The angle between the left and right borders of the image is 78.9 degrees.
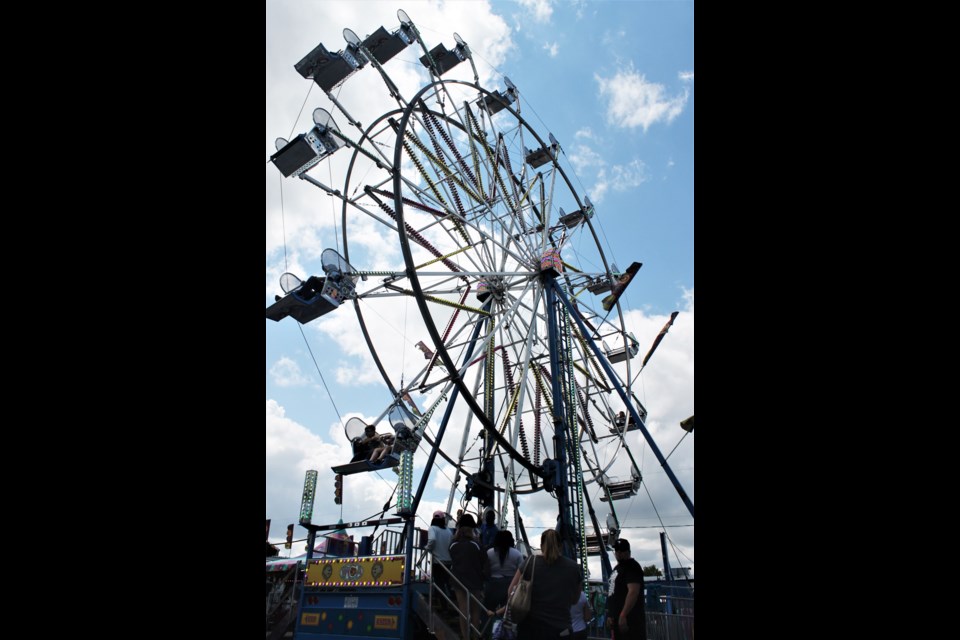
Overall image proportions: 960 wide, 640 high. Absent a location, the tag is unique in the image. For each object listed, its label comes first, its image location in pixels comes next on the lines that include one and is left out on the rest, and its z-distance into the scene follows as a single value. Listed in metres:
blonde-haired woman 3.25
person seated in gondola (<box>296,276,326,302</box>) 10.05
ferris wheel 9.96
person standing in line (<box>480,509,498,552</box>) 7.29
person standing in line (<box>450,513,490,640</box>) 5.28
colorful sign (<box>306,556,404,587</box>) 6.40
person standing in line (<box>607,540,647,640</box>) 4.00
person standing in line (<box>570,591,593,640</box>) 3.61
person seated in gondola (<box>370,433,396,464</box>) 9.02
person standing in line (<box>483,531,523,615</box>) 5.14
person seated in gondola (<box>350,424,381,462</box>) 9.38
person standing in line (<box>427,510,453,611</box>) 6.37
